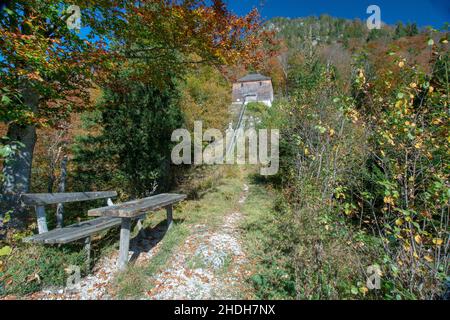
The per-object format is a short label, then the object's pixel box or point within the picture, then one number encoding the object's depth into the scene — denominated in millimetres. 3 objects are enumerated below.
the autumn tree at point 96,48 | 3133
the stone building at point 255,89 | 31516
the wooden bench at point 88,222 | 3049
